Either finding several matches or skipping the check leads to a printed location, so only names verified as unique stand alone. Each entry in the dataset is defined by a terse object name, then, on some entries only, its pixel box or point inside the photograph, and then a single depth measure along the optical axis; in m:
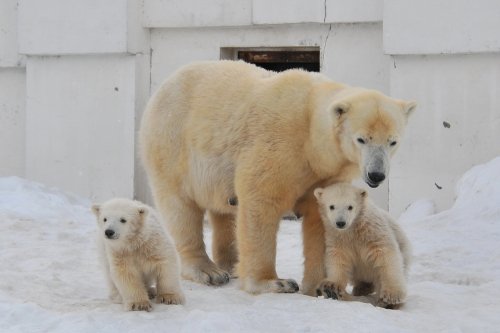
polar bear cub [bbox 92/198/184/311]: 9.17
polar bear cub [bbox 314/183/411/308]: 9.59
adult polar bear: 9.59
